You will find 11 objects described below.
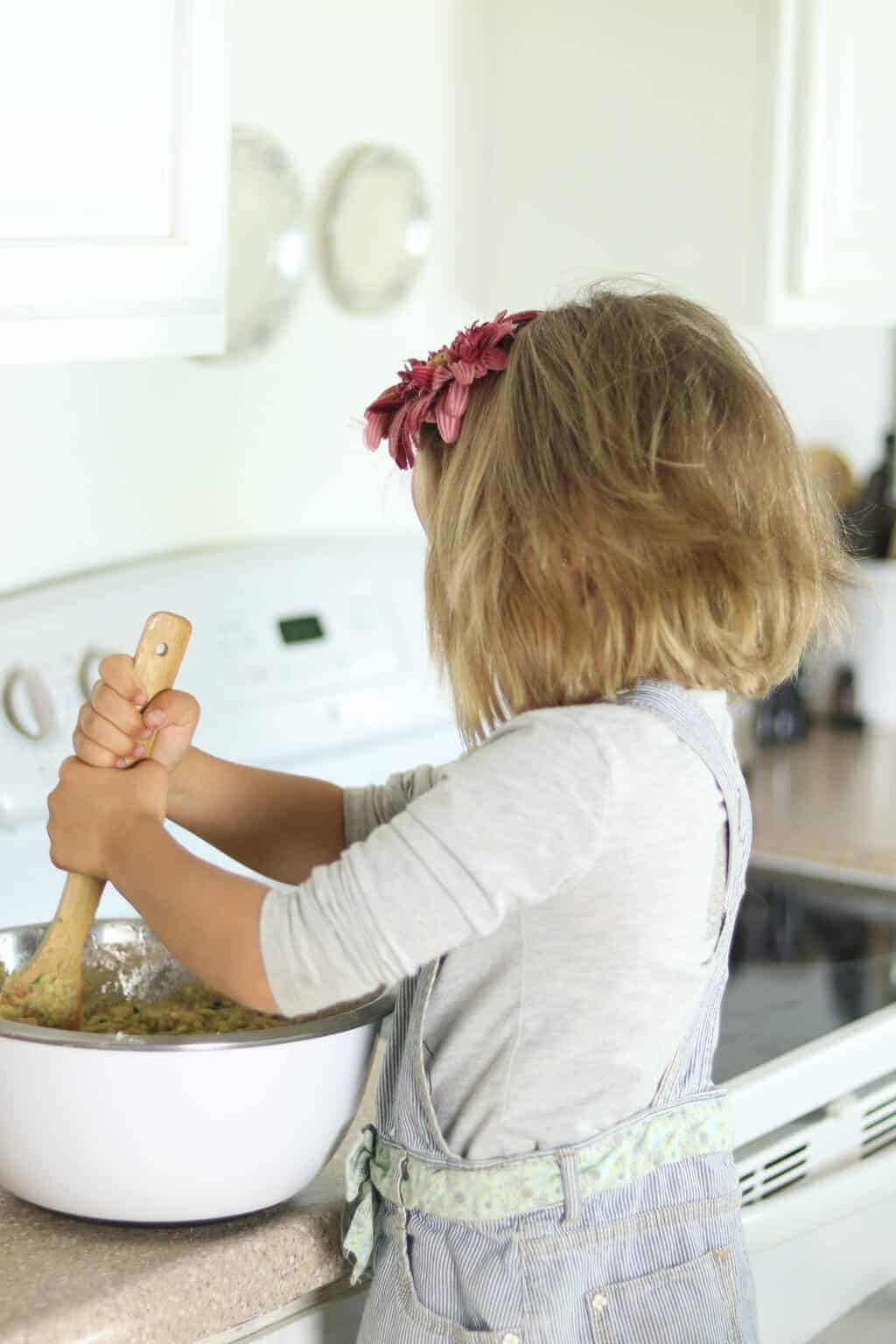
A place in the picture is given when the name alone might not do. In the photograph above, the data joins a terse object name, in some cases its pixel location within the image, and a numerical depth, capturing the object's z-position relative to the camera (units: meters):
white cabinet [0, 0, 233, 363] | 2.05
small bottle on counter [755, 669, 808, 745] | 3.88
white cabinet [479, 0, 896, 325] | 2.81
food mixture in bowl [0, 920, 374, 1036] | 1.96
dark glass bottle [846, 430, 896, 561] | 4.06
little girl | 1.85
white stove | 2.32
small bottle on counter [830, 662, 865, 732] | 4.05
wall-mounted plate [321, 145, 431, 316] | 2.80
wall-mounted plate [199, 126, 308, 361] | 2.66
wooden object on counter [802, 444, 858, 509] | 4.03
